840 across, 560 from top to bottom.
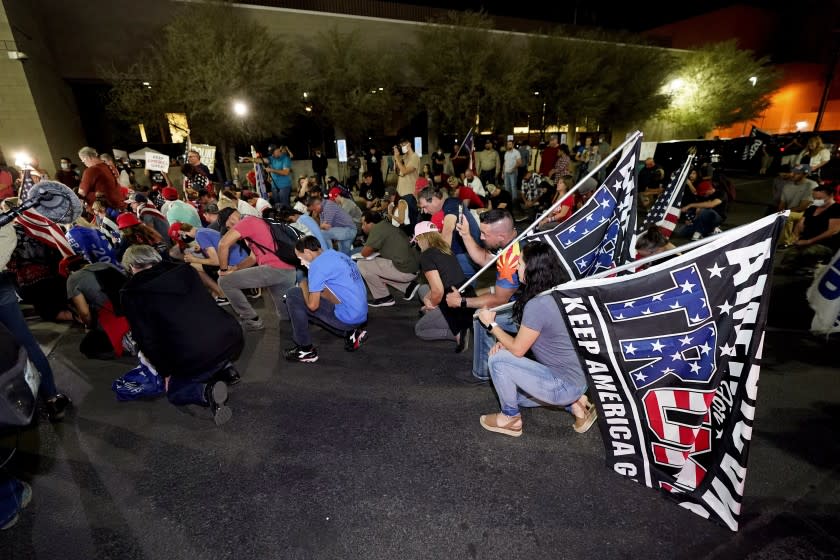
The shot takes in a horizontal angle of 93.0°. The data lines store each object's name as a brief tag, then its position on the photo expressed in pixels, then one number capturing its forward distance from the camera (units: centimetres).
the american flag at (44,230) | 466
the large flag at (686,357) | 215
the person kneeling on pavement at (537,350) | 282
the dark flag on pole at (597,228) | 388
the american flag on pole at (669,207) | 614
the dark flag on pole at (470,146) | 1012
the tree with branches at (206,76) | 1529
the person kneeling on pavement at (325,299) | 418
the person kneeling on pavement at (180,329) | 306
